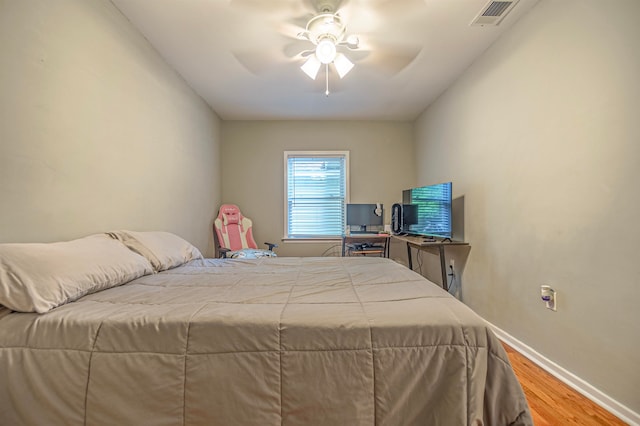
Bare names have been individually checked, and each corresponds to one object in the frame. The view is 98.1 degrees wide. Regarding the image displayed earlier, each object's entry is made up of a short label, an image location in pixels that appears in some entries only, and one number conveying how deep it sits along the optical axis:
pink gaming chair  3.70
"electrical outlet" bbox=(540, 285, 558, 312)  1.85
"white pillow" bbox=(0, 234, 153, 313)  1.04
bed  0.97
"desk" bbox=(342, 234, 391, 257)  3.84
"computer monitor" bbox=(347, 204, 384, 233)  4.14
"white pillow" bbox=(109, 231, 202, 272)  1.82
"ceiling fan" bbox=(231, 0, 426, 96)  1.96
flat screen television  2.99
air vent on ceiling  1.94
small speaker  3.68
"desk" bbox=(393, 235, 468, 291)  2.79
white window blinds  4.41
